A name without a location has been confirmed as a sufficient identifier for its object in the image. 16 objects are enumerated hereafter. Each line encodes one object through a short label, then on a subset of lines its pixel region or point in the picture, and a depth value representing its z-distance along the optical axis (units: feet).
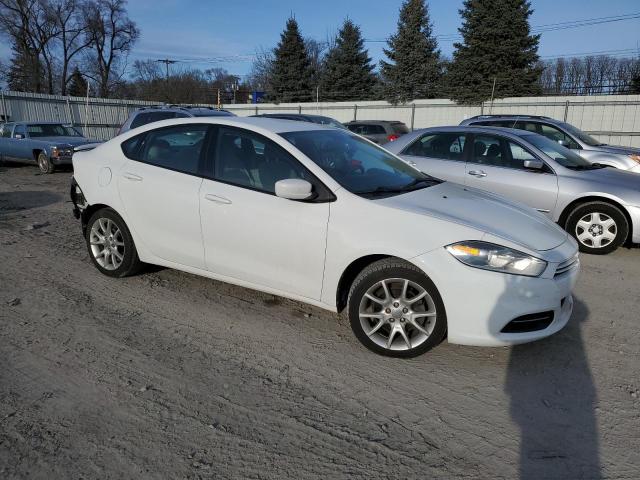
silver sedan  20.59
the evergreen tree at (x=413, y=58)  126.72
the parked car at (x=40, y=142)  44.86
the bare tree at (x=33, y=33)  151.64
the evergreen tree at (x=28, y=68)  158.81
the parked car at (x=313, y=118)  43.70
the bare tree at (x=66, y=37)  162.81
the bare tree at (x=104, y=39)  171.83
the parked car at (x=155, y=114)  36.63
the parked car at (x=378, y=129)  62.69
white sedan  10.76
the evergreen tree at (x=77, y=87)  182.91
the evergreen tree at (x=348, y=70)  143.33
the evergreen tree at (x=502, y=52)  108.88
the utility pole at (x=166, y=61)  221.66
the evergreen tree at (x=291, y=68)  149.89
